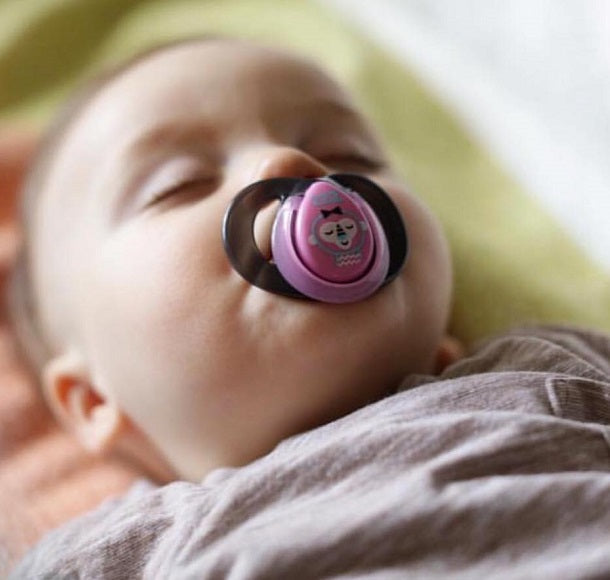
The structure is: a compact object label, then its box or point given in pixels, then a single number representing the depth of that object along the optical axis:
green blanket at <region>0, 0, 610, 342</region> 0.44
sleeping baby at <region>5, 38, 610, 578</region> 0.31
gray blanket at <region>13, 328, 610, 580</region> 0.31
